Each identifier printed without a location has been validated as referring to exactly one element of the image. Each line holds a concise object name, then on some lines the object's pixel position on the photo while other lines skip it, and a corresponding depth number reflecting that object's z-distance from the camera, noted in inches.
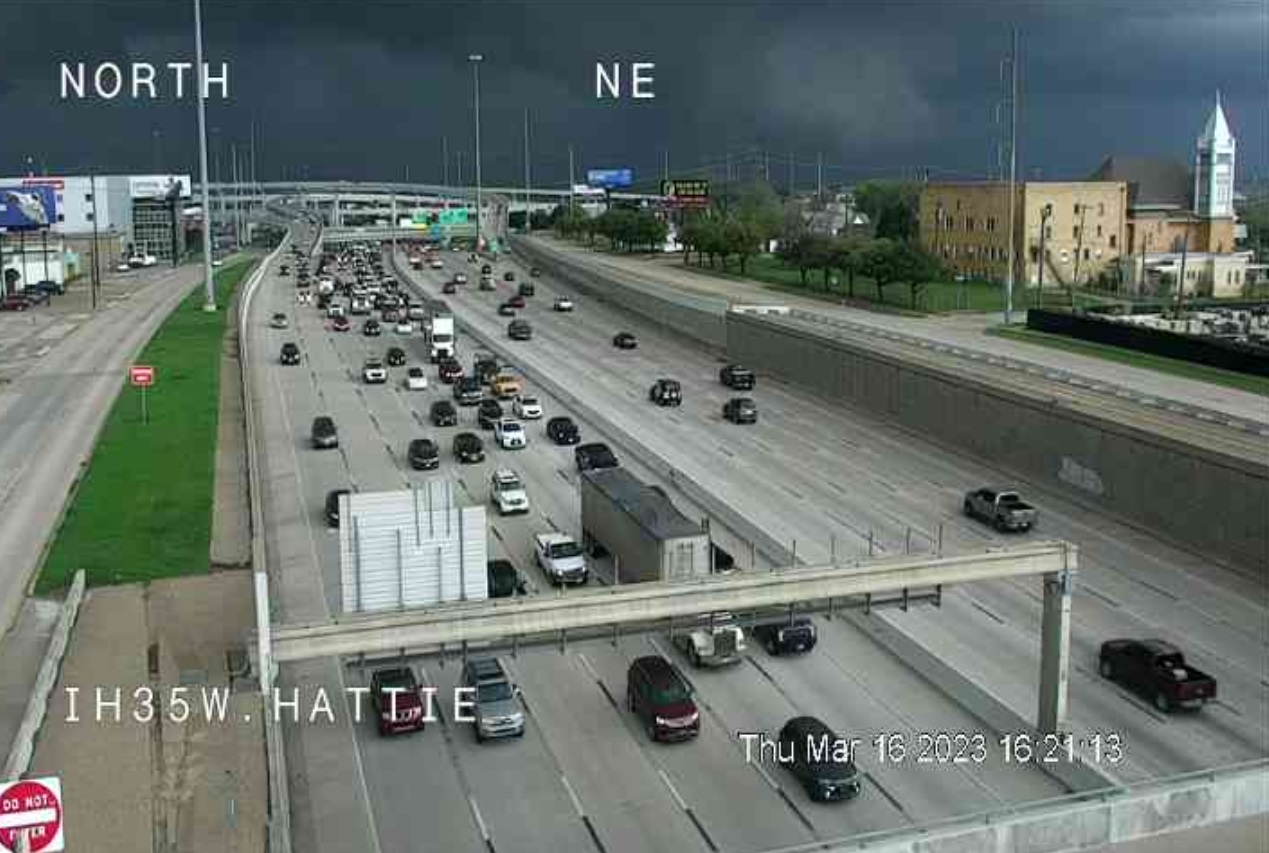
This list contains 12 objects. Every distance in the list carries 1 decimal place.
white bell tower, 5054.1
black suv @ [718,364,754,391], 2384.4
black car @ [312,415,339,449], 1846.7
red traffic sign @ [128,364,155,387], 1974.7
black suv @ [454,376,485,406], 2212.1
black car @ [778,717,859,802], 776.9
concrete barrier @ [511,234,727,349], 2918.3
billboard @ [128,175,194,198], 7539.4
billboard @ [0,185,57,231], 4534.9
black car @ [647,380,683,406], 2210.9
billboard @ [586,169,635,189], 7175.2
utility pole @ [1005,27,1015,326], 2751.0
